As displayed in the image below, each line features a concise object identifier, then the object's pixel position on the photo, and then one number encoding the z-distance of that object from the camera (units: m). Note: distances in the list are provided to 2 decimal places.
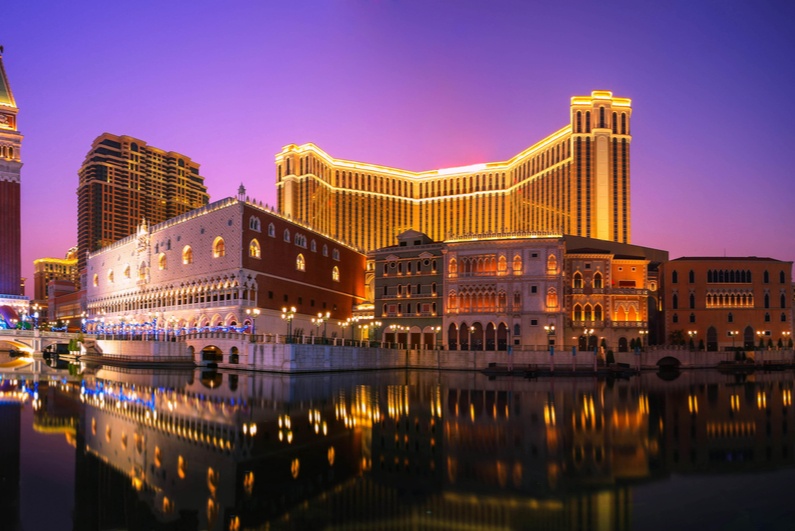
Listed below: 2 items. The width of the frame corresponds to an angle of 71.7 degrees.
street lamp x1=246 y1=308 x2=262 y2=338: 53.53
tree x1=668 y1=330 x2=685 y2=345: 77.38
